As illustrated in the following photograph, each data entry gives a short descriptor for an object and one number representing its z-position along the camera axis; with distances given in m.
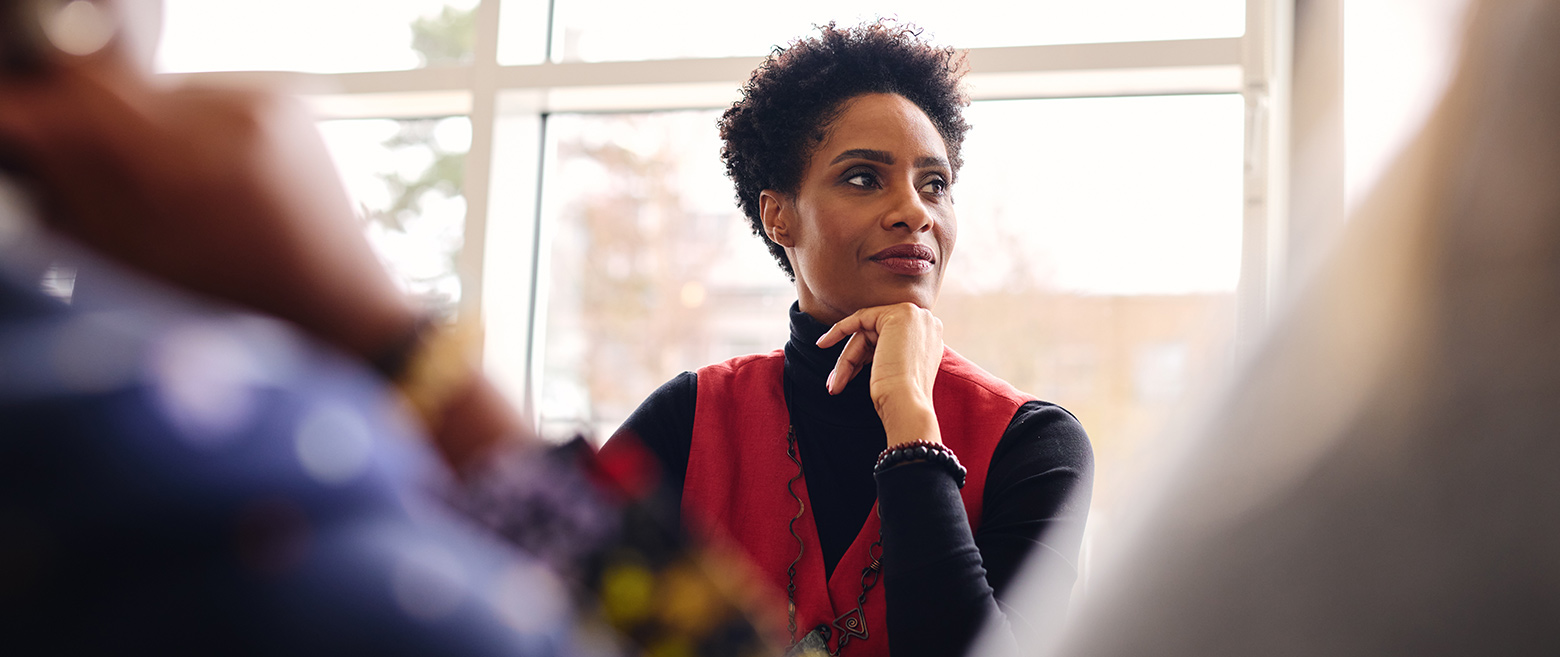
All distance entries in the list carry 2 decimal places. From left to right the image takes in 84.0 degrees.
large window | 1.87
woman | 0.77
